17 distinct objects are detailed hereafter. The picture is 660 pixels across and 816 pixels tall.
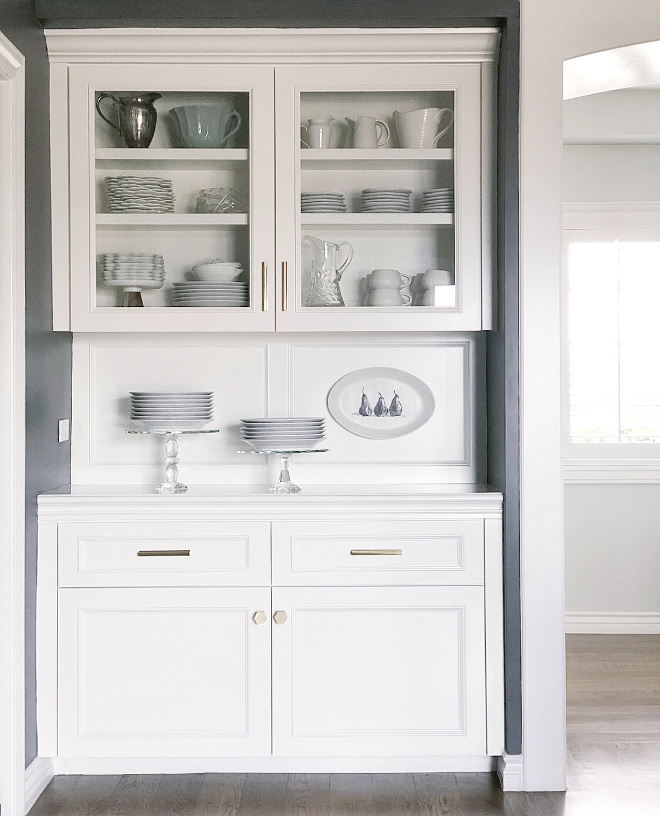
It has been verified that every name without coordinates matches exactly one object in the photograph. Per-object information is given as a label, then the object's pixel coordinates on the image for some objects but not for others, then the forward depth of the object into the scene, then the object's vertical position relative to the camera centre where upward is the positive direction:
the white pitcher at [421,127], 2.71 +0.92
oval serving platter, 3.00 +0.02
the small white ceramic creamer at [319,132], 2.72 +0.91
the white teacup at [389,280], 2.76 +0.42
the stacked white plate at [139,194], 2.73 +0.71
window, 4.21 +0.34
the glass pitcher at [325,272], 2.74 +0.45
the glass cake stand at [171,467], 2.73 -0.20
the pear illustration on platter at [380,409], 3.00 -0.01
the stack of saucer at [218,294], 2.74 +0.38
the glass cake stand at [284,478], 2.73 -0.23
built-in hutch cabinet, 2.58 -0.28
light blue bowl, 2.72 +0.94
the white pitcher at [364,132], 2.74 +0.91
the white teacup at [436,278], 2.73 +0.43
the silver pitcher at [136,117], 2.72 +0.96
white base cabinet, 2.58 -0.68
